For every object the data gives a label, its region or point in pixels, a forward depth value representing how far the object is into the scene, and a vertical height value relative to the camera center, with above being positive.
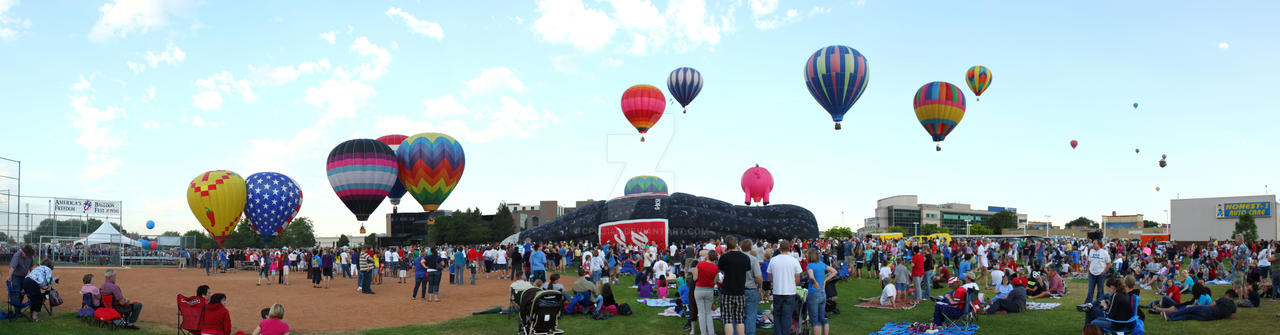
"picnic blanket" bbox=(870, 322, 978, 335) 12.26 -2.10
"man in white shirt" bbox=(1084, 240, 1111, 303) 14.67 -1.23
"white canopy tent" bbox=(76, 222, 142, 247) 46.44 -2.32
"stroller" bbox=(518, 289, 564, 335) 10.83 -1.56
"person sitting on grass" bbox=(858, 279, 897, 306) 15.73 -1.91
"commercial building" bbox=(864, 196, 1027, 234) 139.38 -2.33
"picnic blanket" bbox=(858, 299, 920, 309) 15.81 -2.16
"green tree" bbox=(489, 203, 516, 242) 95.06 -3.06
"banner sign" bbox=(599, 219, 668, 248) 42.78 -1.76
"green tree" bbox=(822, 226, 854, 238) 114.75 -4.70
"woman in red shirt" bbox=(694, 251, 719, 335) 10.27 -1.23
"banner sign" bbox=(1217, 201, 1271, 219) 57.41 -0.44
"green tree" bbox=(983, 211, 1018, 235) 129.38 -3.21
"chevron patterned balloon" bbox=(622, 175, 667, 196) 62.98 +1.29
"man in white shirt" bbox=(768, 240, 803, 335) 10.18 -1.08
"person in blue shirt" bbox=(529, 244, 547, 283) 20.17 -1.67
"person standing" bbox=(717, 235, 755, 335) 9.95 -1.12
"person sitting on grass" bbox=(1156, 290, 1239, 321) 12.72 -1.78
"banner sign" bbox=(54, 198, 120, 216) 36.91 -0.40
